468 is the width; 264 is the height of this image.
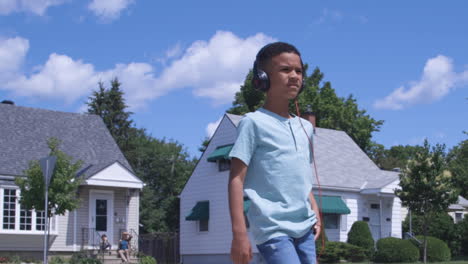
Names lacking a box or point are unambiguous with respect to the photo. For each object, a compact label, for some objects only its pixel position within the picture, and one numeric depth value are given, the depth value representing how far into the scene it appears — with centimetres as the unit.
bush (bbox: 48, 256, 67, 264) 2227
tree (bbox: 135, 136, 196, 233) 5044
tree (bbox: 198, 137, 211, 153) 5388
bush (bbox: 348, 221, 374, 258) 2770
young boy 386
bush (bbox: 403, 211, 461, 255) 3083
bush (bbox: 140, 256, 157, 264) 2383
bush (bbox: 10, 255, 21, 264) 2305
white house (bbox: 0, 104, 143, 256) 2567
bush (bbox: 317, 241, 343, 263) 2608
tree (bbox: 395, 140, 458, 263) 2311
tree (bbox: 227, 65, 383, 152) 4928
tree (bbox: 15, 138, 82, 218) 2100
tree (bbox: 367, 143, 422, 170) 6638
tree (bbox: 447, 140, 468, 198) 4303
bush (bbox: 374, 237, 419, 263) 2577
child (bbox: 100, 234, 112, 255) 2531
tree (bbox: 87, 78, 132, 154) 5397
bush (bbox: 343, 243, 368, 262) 2680
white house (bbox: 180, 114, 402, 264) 2862
